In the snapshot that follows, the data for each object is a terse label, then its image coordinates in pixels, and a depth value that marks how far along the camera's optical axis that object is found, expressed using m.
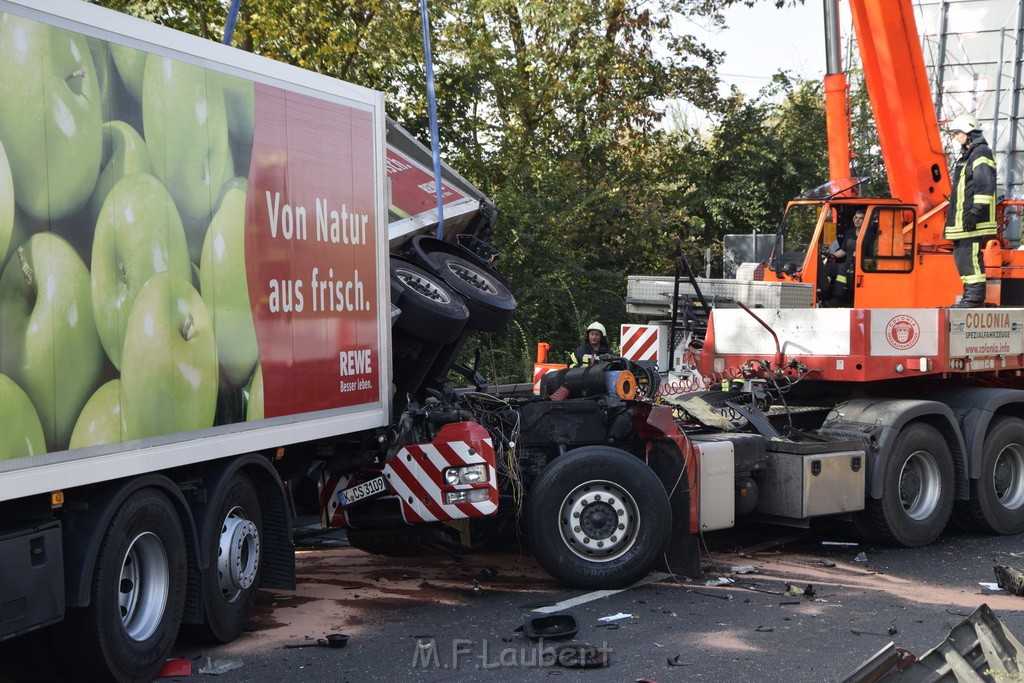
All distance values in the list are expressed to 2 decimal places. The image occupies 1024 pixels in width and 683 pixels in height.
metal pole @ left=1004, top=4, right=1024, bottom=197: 30.05
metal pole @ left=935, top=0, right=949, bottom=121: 30.94
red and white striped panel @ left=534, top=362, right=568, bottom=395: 11.81
